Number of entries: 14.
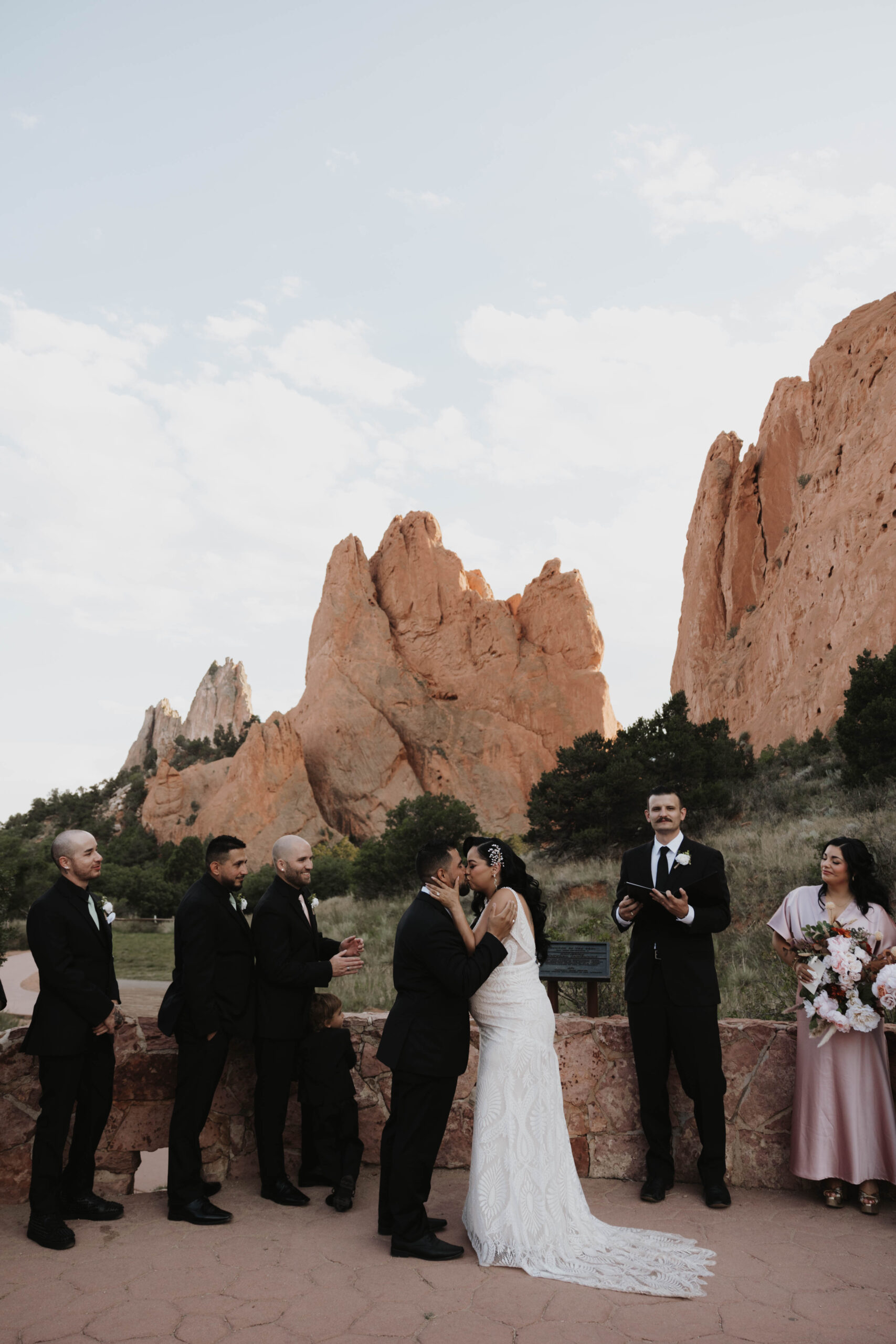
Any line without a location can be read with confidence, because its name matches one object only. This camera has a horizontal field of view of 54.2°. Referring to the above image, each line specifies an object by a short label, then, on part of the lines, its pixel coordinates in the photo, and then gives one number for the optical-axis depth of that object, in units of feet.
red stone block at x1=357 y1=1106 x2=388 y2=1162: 16.39
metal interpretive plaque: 17.51
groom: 12.57
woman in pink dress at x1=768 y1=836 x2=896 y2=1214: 14.23
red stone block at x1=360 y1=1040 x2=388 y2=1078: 16.47
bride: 12.05
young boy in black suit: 15.03
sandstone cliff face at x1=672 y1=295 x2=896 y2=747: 101.76
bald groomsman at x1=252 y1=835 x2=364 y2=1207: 14.76
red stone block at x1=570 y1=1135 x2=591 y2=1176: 16.01
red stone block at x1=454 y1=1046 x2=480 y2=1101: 16.20
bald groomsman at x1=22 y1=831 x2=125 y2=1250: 13.26
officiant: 14.79
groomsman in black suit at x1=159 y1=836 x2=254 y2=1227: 13.97
